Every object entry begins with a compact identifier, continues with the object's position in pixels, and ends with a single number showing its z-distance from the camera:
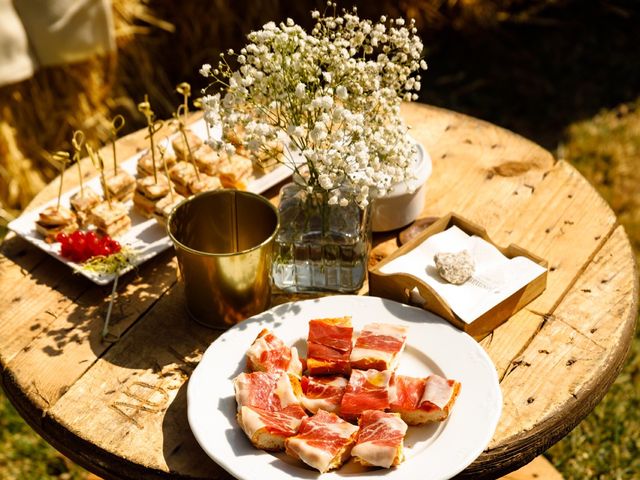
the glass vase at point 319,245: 1.82
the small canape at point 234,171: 2.15
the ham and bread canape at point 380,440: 1.40
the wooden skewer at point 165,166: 2.01
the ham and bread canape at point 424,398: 1.48
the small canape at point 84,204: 2.06
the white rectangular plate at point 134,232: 1.93
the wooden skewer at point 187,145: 2.04
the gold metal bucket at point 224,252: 1.70
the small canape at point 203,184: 2.10
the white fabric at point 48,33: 3.33
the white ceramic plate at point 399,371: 1.42
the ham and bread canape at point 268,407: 1.45
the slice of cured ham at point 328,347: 1.60
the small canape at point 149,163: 2.21
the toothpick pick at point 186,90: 1.97
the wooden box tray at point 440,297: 1.71
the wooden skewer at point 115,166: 1.85
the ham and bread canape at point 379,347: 1.58
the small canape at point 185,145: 2.24
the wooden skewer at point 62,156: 1.83
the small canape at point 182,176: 2.14
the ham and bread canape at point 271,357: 1.58
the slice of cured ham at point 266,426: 1.44
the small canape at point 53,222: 2.00
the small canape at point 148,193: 2.07
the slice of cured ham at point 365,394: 1.50
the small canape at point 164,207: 2.00
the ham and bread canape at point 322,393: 1.53
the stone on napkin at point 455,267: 1.79
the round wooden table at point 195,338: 1.55
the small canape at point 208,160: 2.18
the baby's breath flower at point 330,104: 1.53
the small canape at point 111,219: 2.01
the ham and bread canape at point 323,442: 1.40
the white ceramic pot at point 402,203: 1.98
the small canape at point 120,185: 2.13
